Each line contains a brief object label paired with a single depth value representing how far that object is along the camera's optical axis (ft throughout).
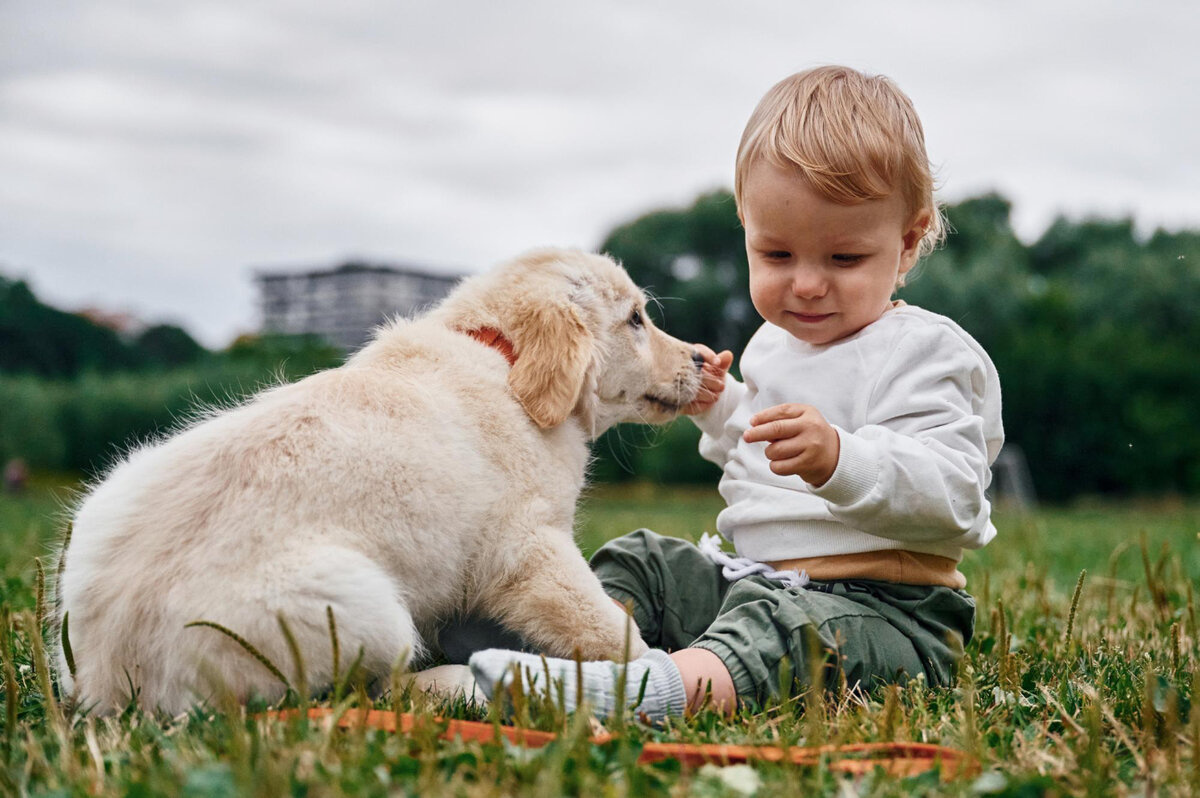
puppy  6.82
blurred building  103.24
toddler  7.95
